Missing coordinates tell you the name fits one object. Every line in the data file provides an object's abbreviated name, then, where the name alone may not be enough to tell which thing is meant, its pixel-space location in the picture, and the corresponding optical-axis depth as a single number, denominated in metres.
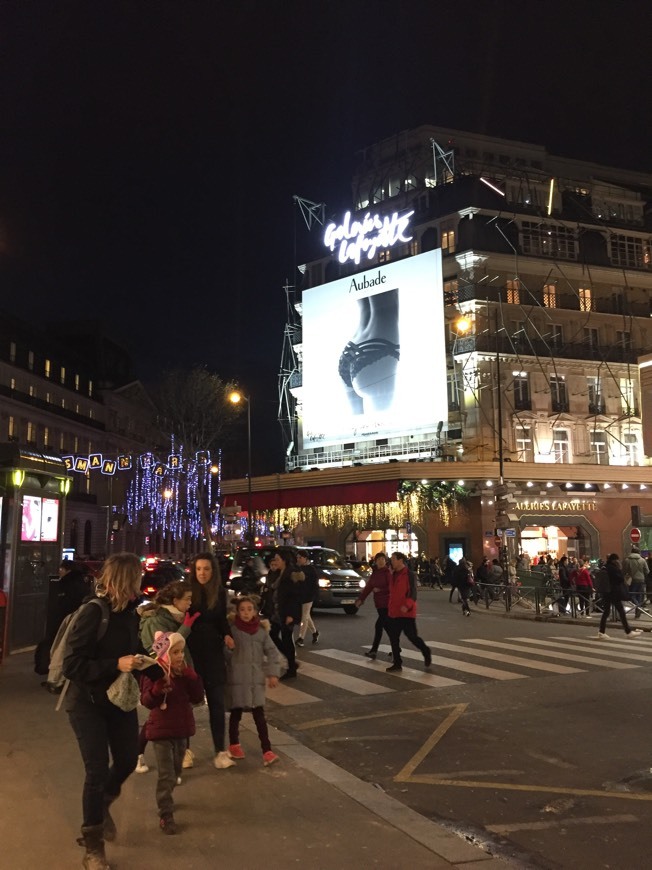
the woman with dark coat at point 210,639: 6.57
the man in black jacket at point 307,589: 12.13
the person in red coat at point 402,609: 11.85
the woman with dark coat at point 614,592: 16.56
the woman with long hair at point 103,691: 4.46
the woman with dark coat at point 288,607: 11.23
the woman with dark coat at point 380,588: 13.05
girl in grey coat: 6.60
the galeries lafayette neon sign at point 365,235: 45.75
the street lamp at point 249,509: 35.31
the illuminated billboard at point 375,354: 42.66
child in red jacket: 5.10
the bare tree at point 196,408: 49.72
